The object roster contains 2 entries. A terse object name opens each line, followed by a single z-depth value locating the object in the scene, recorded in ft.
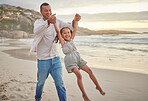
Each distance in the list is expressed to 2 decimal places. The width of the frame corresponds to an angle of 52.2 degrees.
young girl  8.46
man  9.93
